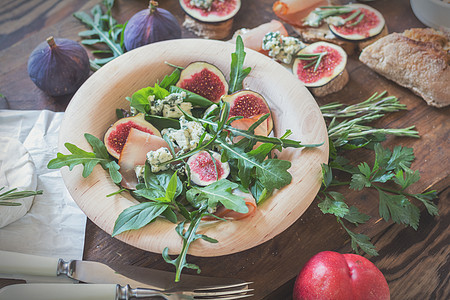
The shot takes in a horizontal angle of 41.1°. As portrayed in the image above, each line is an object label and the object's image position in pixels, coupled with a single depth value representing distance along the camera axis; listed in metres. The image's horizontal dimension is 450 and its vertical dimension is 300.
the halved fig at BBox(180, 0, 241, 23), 0.61
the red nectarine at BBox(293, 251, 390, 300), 0.44
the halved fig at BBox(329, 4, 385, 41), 0.60
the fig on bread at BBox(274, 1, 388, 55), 0.60
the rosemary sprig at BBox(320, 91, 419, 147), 0.53
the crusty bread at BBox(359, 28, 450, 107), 0.56
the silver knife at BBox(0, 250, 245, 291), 0.43
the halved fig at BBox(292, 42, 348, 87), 0.57
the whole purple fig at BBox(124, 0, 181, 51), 0.57
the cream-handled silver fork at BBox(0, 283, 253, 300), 0.41
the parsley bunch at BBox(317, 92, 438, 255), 0.48
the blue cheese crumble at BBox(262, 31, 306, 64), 0.57
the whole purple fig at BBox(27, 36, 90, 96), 0.54
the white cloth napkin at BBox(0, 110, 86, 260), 0.48
